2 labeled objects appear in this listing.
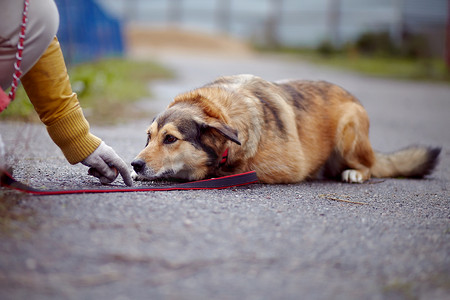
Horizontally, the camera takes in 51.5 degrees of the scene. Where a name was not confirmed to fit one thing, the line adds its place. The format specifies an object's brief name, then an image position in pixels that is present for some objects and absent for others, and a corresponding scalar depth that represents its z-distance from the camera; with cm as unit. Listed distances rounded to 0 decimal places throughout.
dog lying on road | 334
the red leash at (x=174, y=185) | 252
